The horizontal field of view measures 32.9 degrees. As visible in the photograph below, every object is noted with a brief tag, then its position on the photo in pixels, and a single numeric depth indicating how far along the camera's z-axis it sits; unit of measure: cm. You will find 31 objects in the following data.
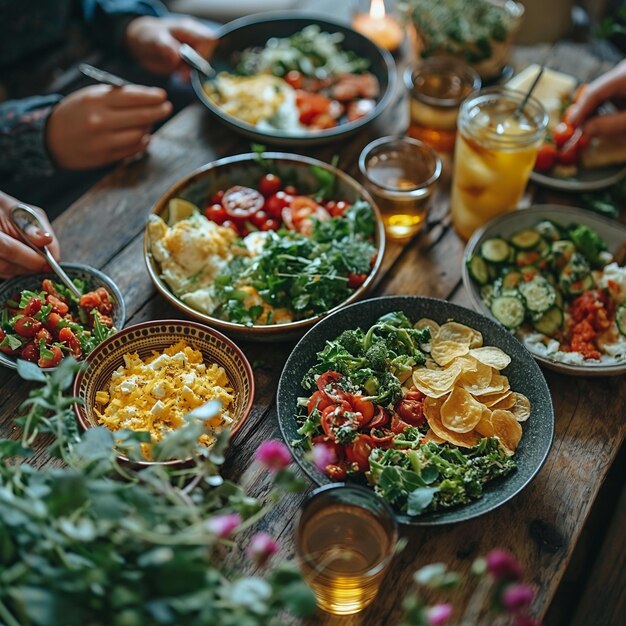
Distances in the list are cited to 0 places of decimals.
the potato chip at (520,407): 94
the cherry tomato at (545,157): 120
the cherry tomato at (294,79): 132
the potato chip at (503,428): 93
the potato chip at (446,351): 97
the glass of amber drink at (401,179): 112
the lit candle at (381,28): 140
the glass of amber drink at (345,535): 82
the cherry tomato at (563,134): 122
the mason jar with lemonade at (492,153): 109
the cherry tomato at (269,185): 115
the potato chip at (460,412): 93
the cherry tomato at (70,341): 99
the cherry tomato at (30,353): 98
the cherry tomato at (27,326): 99
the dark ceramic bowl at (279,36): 125
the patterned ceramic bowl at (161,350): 94
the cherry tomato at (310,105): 127
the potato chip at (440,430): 92
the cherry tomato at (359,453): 91
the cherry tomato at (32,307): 100
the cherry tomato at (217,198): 115
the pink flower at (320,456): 76
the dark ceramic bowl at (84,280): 103
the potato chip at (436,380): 95
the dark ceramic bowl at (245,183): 105
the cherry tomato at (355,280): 105
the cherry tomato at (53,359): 97
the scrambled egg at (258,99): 126
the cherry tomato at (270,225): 113
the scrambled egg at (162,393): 93
